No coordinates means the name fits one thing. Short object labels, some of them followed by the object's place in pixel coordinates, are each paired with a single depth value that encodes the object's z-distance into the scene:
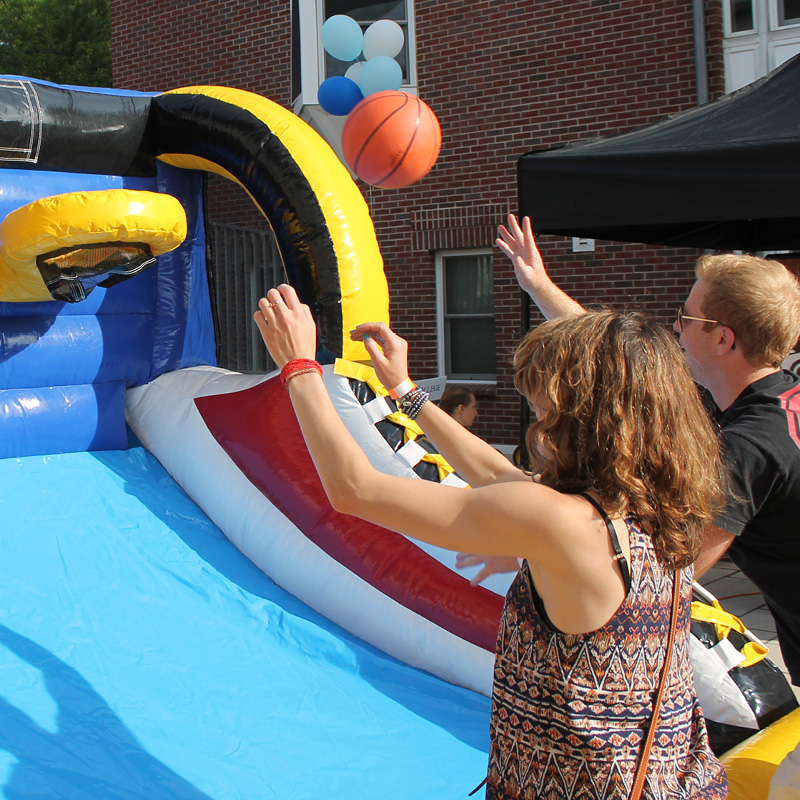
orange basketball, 4.33
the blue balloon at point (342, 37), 7.43
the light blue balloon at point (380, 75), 7.01
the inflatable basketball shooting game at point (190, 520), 2.40
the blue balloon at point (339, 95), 7.09
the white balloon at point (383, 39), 7.49
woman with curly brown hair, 1.29
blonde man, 1.62
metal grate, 10.01
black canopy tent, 3.37
